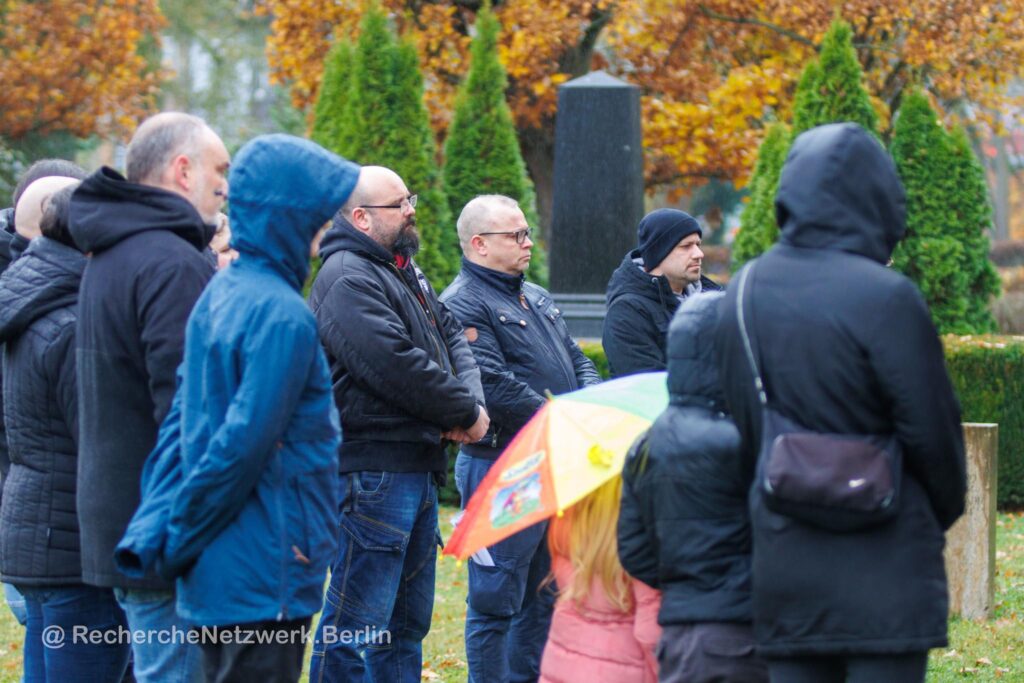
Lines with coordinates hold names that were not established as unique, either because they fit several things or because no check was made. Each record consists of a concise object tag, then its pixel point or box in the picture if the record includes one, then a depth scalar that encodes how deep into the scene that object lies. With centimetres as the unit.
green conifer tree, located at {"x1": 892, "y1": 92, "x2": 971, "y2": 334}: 2514
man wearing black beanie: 1116
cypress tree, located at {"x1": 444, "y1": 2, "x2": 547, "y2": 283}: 2691
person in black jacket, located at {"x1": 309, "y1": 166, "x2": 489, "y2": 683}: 944
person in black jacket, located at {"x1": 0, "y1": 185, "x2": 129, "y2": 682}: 782
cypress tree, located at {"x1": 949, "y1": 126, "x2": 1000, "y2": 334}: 2527
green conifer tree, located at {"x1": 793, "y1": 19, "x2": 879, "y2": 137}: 2533
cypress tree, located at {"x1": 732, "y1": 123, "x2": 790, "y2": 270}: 2595
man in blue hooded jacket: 630
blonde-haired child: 717
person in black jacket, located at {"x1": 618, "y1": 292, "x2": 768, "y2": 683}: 646
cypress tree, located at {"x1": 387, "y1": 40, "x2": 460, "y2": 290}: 2564
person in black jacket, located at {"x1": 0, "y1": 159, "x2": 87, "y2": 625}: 977
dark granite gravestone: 2200
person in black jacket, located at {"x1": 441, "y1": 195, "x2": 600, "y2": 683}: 1079
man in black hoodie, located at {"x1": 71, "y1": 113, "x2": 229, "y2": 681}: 701
